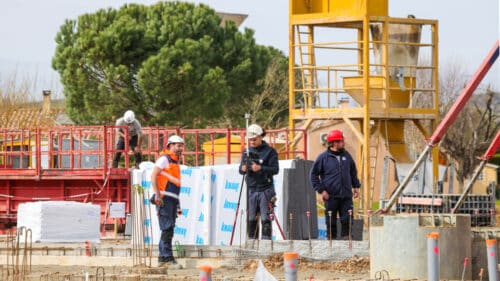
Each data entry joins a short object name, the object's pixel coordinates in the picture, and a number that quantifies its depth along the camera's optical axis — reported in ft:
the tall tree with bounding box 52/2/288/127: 207.82
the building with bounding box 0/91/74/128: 181.16
